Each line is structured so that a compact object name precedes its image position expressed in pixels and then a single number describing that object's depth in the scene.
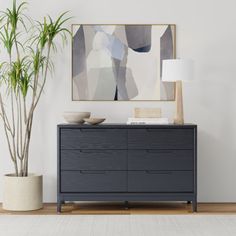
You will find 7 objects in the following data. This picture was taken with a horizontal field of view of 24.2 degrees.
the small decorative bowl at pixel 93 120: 4.75
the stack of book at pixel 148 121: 4.80
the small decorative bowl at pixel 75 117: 4.81
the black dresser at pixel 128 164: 4.73
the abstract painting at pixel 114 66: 5.17
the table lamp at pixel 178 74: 4.75
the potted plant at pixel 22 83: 4.81
